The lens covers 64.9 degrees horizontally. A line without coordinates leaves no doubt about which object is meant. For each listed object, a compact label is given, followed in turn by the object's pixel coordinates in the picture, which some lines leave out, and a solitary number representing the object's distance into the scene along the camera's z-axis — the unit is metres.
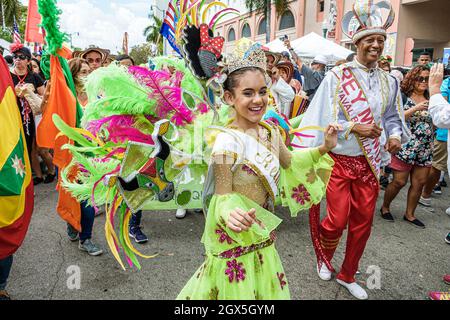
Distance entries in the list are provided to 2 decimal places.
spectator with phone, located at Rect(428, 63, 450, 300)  2.70
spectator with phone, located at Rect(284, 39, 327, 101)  6.38
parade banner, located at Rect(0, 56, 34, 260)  2.15
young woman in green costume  1.69
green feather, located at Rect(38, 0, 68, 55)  2.73
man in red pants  2.73
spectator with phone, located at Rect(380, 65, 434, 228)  4.24
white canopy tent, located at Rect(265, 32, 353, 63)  10.42
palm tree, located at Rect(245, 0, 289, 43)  23.83
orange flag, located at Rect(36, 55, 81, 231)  3.13
